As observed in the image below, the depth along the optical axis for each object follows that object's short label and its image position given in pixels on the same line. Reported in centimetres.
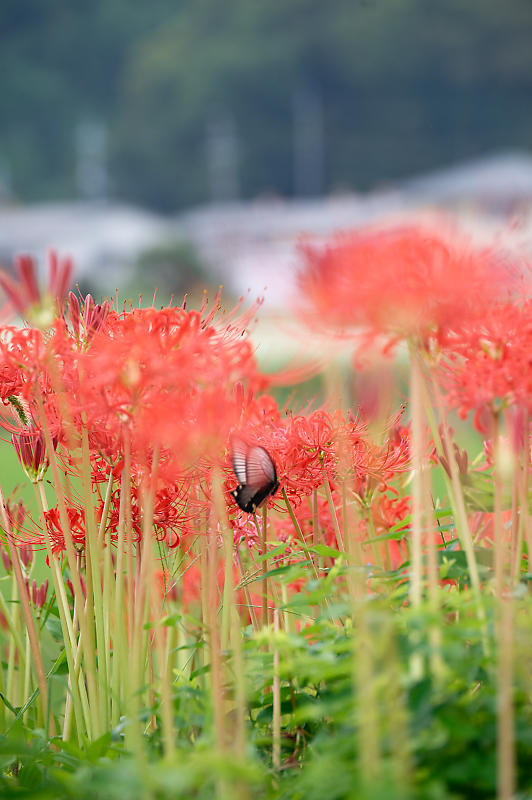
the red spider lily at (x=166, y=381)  494
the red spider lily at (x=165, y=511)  516
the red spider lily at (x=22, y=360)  506
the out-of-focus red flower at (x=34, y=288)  497
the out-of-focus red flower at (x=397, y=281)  491
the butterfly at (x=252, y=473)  504
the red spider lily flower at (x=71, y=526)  521
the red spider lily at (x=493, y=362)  494
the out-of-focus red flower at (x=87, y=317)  506
